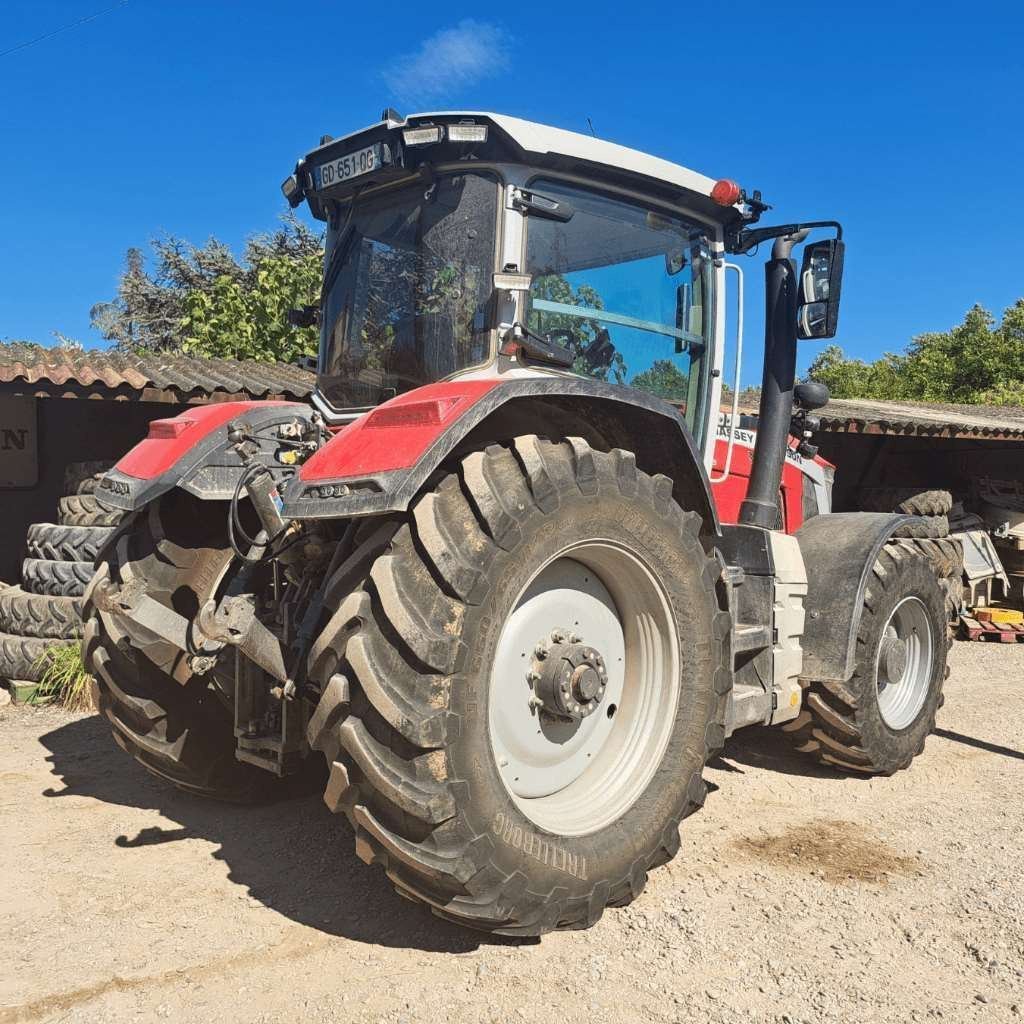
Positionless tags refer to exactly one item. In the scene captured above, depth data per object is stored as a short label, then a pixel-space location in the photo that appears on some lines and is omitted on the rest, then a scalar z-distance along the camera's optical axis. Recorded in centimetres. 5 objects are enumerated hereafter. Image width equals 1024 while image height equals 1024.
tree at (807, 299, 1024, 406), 2534
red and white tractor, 240
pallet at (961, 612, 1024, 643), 856
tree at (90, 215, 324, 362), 1477
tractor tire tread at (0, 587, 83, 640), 609
